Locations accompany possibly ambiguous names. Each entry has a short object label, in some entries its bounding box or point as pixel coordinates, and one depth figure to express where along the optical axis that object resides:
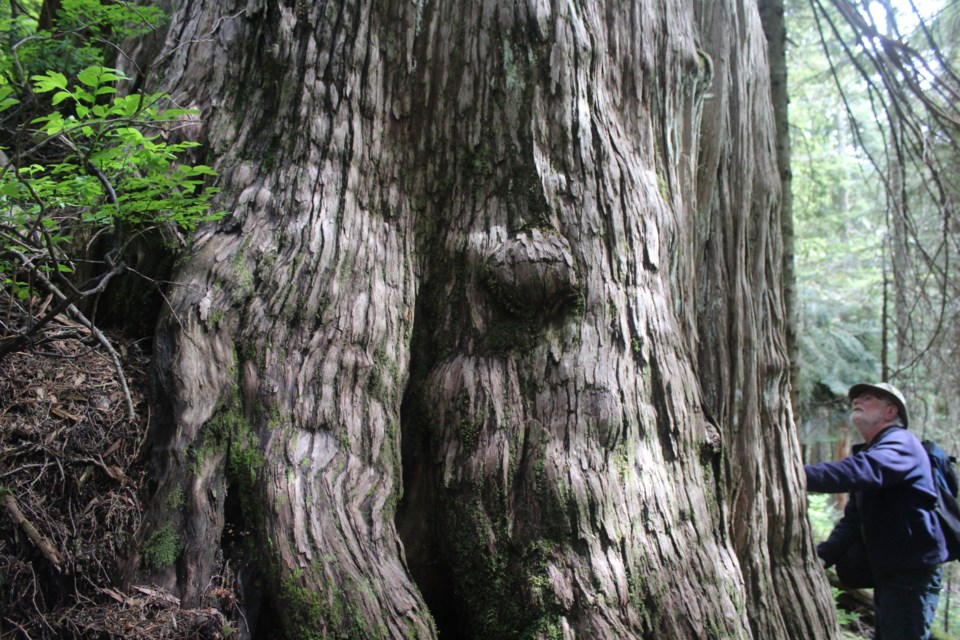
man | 4.25
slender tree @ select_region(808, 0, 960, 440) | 4.98
